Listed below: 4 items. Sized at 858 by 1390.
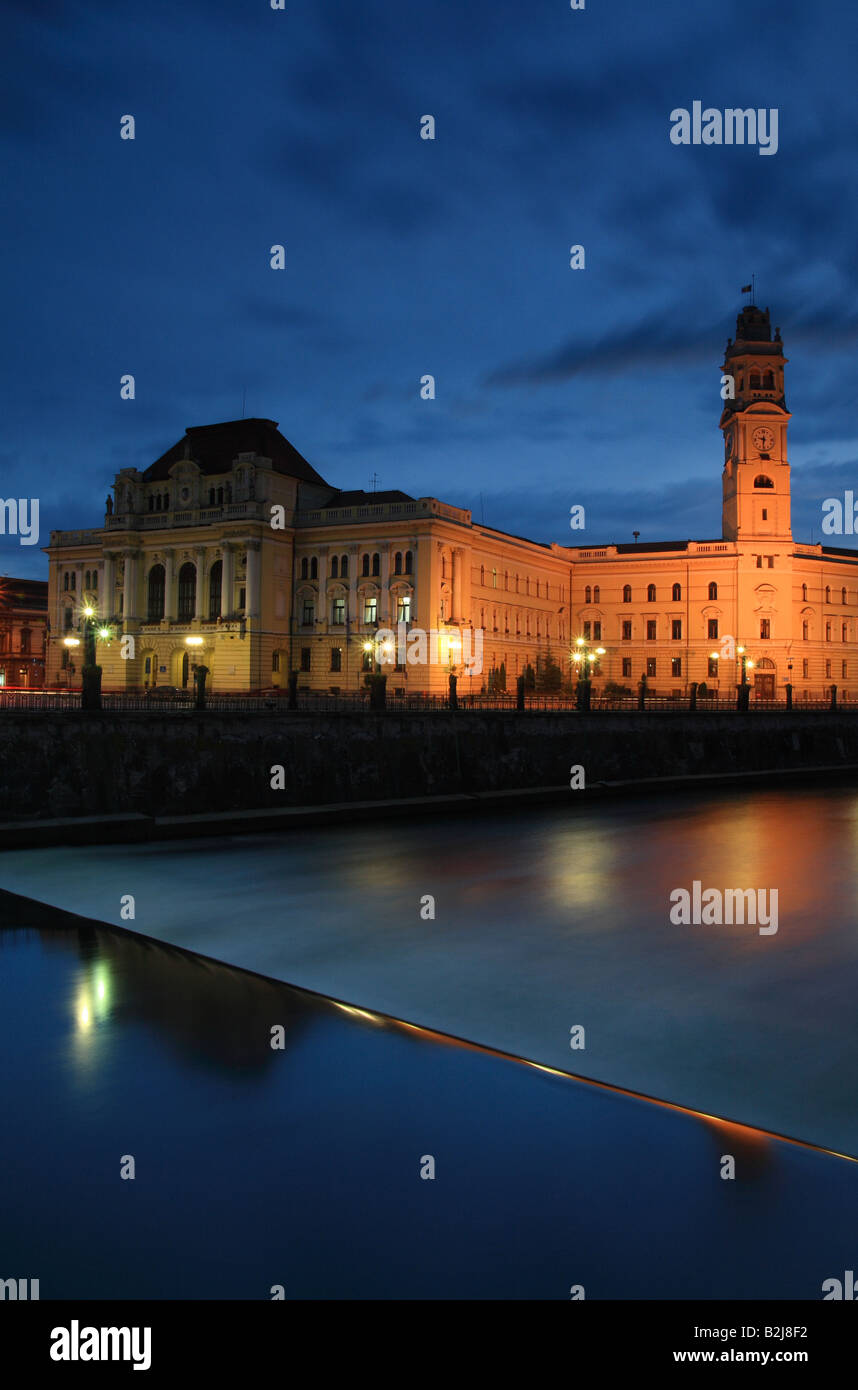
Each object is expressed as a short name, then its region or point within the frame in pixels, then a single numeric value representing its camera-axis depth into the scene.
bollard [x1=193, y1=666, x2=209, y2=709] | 26.86
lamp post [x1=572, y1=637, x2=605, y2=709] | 76.07
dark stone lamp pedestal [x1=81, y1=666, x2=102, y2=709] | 24.73
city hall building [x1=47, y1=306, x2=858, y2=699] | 72.38
